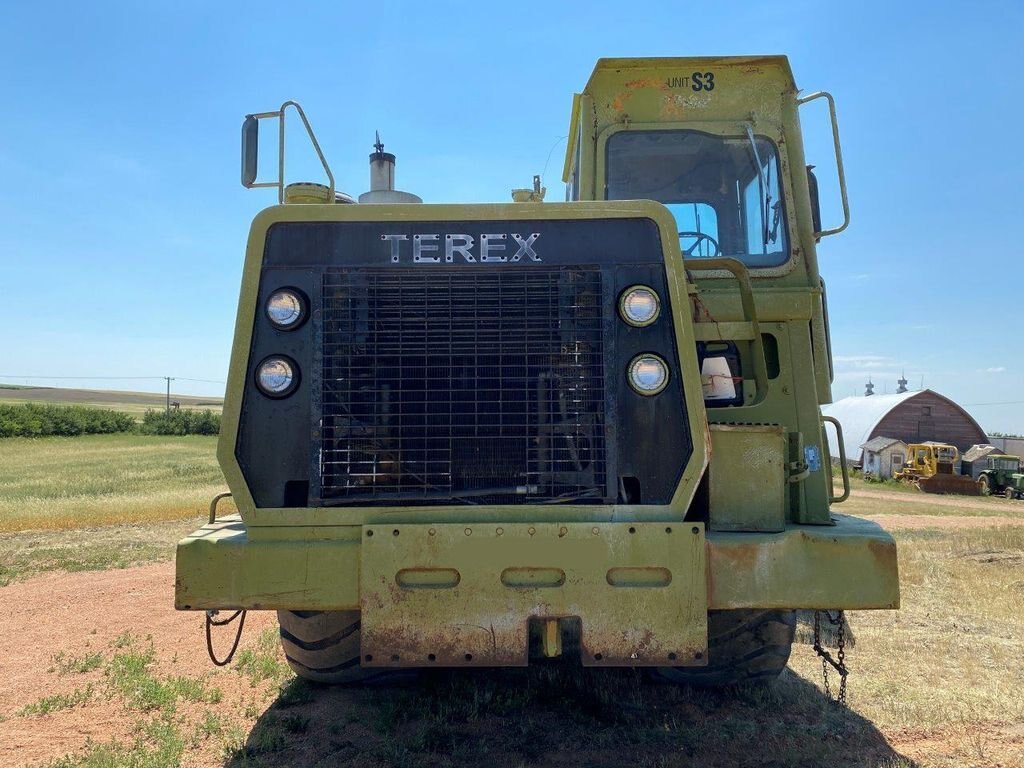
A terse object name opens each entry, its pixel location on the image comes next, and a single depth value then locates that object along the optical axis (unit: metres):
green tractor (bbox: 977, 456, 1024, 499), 29.76
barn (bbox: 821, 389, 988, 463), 39.50
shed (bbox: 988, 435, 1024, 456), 47.83
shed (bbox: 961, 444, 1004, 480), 32.53
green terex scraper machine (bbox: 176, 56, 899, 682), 3.01
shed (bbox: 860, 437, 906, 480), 35.34
